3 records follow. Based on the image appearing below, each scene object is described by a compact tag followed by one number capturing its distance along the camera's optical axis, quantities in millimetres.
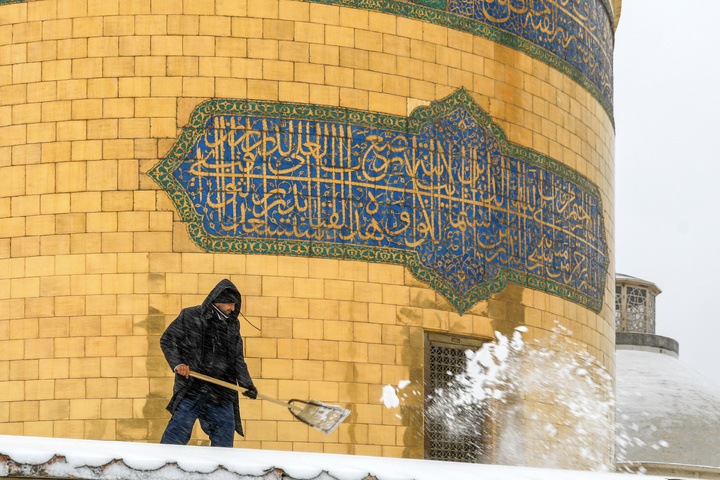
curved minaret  14437
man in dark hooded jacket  11766
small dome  32250
